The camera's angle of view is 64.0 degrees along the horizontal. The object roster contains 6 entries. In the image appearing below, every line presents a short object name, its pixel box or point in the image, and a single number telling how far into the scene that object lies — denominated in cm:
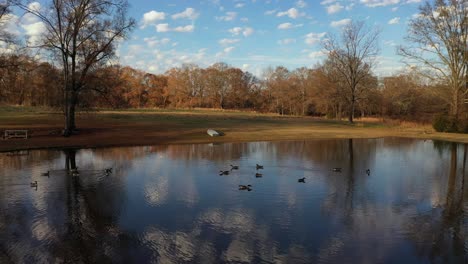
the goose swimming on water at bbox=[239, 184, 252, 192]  1431
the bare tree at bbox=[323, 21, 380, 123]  6081
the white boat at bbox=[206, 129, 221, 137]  3589
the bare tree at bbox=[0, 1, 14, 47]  2996
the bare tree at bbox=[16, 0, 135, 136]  3127
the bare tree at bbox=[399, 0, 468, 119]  4294
